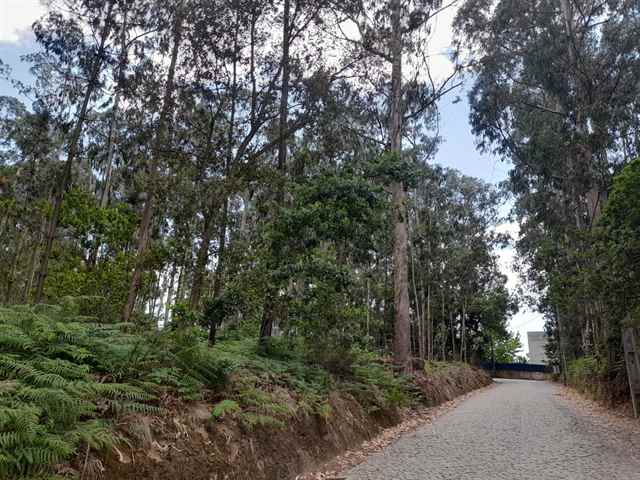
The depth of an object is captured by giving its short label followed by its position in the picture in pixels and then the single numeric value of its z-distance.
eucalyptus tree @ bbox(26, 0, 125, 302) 9.41
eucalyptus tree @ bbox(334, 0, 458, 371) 12.53
